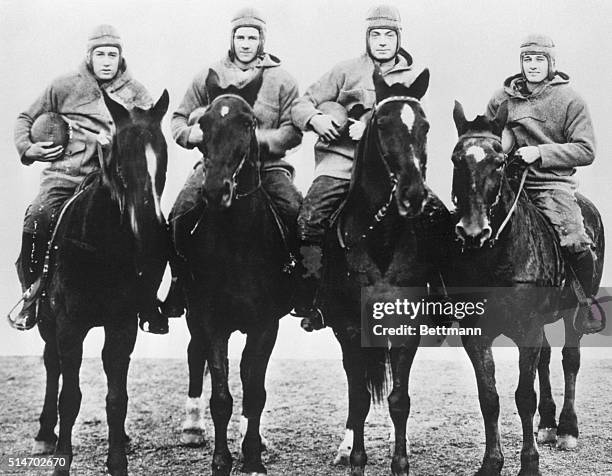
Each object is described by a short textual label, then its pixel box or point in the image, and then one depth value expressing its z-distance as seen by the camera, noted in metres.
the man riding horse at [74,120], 7.41
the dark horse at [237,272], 6.26
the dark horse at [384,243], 6.11
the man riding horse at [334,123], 7.05
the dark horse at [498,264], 6.36
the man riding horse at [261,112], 7.25
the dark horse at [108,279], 6.45
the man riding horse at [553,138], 7.27
